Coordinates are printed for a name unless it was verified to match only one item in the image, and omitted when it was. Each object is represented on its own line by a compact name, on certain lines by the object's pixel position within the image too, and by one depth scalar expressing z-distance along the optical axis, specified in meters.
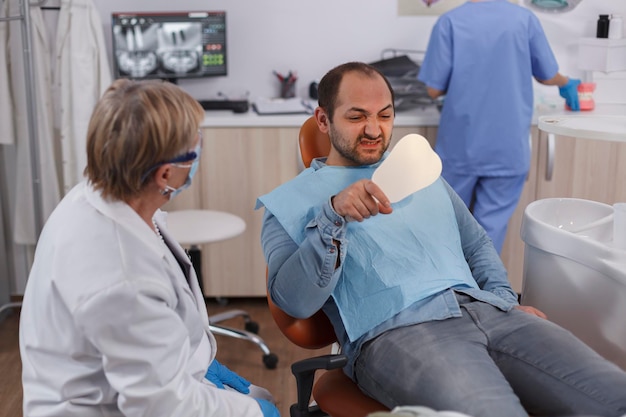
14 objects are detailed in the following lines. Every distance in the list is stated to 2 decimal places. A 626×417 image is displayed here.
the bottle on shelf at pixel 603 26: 3.33
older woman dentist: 1.19
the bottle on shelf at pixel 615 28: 3.32
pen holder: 3.49
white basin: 1.76
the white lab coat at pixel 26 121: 3.14
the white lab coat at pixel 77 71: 3.10
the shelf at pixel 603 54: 3.30
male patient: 1.51
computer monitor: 3.30
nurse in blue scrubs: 2.88
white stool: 2.77
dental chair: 1.58
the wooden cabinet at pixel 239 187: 3.21
